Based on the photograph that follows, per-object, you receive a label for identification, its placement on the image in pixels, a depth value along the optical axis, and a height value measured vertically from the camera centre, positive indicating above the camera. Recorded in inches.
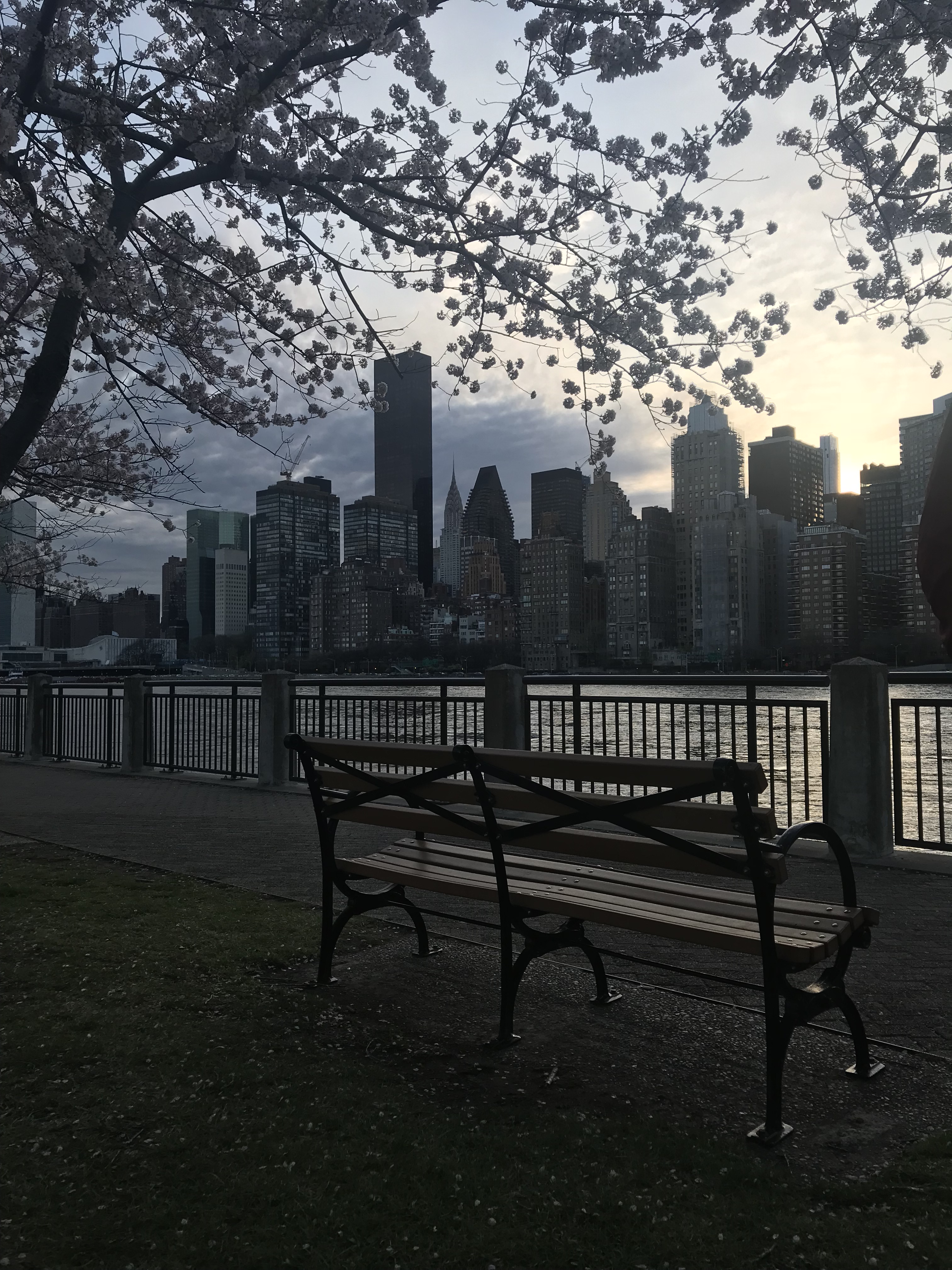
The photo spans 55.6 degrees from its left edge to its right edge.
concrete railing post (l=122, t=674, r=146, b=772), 551.5 -44.5
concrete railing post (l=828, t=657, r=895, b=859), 266.1 -32.2
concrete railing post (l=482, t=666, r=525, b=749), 359.3 -24.7
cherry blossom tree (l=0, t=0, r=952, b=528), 218.2 +138.7
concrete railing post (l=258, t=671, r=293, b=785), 454.9 -35.4
